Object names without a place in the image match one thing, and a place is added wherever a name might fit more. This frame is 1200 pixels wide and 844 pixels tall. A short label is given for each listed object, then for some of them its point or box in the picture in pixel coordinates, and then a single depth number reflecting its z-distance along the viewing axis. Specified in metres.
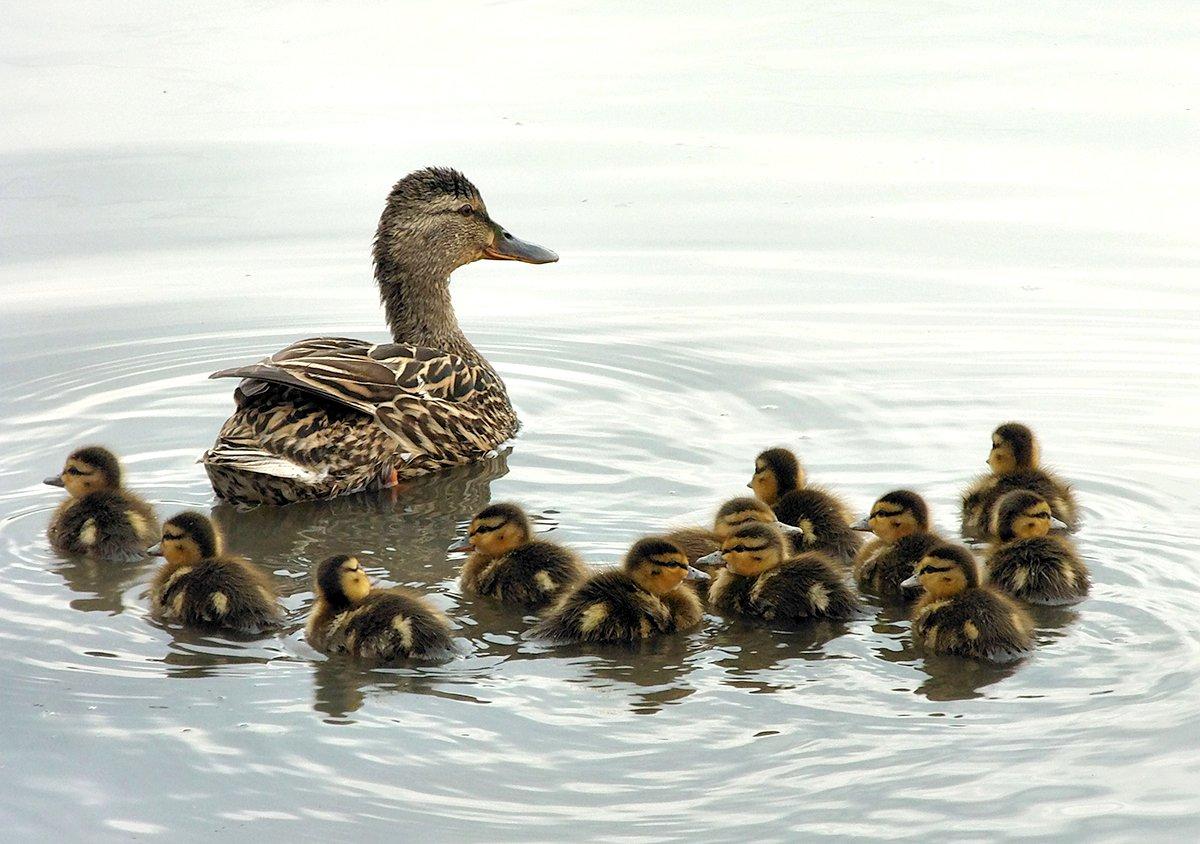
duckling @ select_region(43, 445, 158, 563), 11.77
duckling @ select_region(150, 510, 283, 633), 10.45
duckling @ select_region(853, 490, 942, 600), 11.09
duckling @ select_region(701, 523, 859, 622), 10.56
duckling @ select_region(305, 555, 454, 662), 10.00
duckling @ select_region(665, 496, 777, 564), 11.23
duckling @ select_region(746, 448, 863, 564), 11.91
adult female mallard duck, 13.14
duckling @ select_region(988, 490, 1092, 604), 10.83
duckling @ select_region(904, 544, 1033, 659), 9.98
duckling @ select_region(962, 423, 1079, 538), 12.20
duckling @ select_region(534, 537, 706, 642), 10.27
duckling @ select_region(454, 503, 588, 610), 10.95
